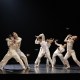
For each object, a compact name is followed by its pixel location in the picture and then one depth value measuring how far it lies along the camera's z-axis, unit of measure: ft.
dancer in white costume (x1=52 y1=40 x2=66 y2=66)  53.00
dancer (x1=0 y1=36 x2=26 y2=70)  45.75
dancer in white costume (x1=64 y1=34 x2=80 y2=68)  52.19
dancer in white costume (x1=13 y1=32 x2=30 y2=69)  46.16
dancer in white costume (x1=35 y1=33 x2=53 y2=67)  51.85
